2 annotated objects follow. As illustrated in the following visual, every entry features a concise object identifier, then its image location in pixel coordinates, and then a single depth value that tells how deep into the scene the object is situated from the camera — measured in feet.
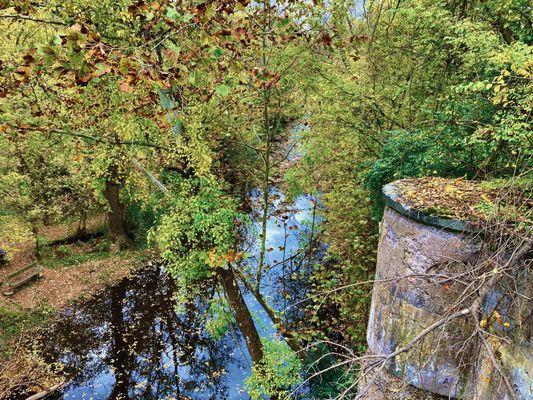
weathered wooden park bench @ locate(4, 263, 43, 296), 46.55
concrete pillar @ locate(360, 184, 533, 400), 12.81
